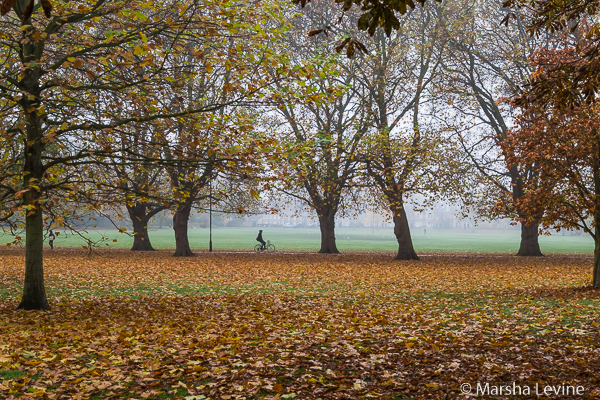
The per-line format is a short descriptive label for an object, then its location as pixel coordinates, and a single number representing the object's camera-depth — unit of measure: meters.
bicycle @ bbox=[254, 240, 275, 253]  36.17
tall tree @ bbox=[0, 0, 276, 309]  9.00
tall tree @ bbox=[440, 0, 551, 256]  27.94
